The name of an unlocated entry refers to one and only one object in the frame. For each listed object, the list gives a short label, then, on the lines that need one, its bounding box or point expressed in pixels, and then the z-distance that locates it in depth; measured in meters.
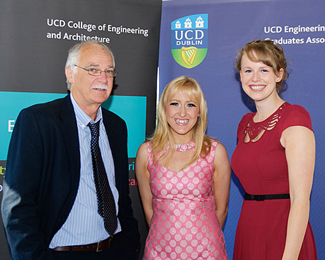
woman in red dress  2.11
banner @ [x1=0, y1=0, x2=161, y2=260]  3.12
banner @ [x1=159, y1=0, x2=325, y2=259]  3.36
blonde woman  2.55
